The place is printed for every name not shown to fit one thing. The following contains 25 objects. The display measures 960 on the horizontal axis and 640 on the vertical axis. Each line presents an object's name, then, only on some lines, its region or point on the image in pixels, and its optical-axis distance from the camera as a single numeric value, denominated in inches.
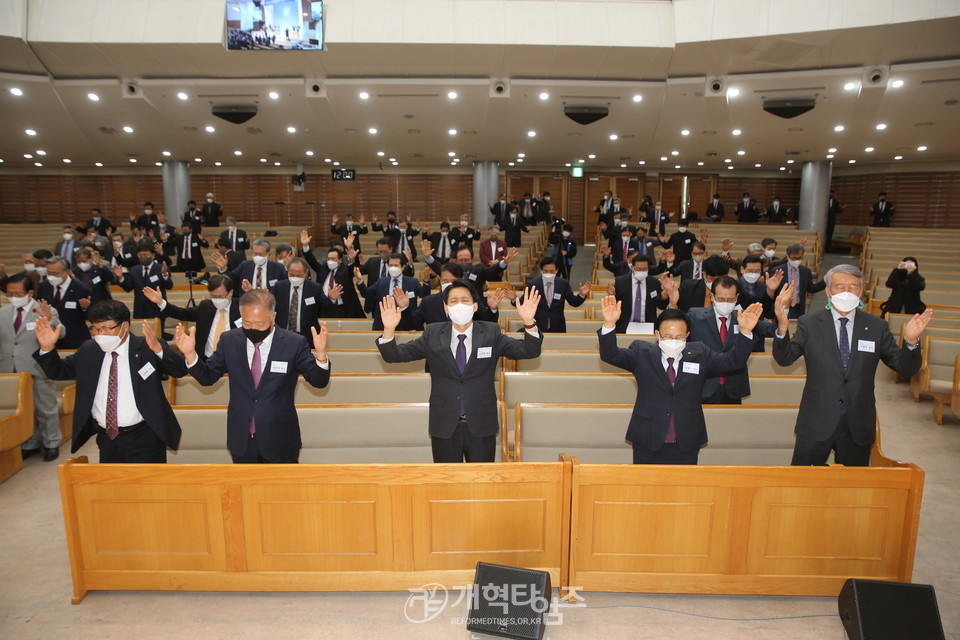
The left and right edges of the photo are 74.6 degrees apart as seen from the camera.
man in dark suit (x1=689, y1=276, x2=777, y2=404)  167.5
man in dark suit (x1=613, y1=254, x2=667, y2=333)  257.8
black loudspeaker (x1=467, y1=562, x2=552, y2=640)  113.5
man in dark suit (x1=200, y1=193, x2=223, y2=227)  682.2
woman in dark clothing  310.7
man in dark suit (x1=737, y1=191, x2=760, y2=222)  736.3
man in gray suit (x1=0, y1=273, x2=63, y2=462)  197.2
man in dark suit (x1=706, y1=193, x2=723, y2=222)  738.2
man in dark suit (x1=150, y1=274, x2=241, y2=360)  201.3
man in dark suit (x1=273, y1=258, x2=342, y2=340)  238.4
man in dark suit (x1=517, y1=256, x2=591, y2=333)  248.4
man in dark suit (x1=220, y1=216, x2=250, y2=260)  470.7
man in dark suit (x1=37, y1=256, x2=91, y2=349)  237.6
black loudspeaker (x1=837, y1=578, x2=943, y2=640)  104.7
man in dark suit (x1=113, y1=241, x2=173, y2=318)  288.7
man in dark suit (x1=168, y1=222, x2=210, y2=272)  447.8
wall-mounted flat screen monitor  400.5
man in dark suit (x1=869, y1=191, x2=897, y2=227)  713.0
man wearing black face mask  137.3
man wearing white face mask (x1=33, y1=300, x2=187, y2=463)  137.5
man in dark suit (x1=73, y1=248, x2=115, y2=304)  279.7
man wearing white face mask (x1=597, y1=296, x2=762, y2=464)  135.6
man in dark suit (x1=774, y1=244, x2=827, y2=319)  265.9
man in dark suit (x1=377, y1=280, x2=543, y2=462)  138.2
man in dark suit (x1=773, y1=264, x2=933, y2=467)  134.5
